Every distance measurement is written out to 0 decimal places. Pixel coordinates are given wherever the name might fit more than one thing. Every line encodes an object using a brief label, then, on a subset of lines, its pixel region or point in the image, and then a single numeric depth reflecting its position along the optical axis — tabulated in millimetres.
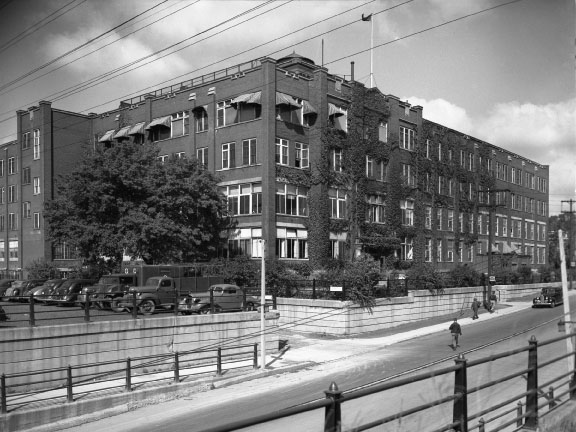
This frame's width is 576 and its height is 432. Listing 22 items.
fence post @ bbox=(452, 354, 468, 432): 5141
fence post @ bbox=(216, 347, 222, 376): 17984
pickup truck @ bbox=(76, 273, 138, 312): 29375
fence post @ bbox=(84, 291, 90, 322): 18305
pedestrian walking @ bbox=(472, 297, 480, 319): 32625
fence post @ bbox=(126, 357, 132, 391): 15564
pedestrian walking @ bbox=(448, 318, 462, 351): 22422
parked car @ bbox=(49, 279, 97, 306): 32938
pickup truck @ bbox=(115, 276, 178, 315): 23719
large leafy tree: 33625
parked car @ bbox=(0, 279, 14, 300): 43212
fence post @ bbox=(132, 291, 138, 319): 19547
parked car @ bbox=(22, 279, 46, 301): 39050
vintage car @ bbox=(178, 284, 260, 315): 24375
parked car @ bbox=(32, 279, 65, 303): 34188
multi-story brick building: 38828
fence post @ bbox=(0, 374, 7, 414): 12831
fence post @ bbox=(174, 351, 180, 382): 16797
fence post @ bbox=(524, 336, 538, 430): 6641
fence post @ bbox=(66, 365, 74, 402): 14008
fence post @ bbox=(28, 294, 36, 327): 16953
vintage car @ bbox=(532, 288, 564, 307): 37375
